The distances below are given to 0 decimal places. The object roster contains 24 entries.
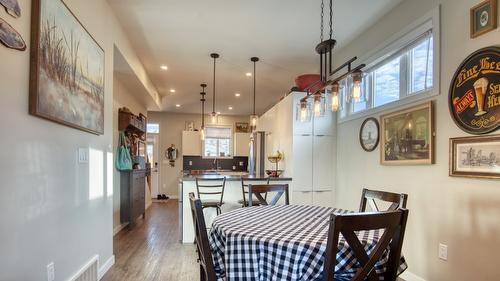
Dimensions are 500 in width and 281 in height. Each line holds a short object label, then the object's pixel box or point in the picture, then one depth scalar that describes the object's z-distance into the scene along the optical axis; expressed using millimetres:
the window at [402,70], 2582
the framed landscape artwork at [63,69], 1643
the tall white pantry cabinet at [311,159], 4125
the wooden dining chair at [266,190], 2693
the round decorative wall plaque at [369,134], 3250
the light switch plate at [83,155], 2261
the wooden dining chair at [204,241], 1573
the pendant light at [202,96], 5639
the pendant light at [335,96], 2062
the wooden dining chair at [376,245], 1199
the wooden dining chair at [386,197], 1894
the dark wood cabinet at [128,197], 4688
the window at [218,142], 9086
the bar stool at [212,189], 3736
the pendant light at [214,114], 4207
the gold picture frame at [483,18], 1939
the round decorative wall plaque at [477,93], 1921
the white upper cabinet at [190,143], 8500
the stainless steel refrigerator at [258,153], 6045
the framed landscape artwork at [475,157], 1913
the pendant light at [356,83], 1869
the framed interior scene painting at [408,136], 2479
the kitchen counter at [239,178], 3927
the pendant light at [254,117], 4385
